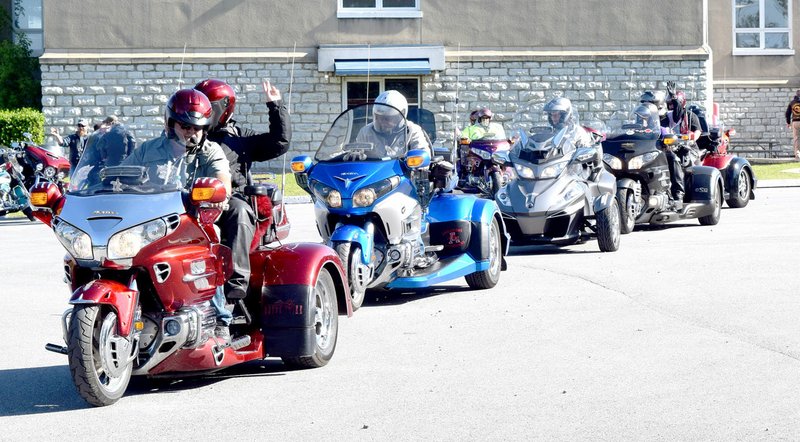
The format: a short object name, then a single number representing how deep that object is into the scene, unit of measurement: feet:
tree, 115.14
